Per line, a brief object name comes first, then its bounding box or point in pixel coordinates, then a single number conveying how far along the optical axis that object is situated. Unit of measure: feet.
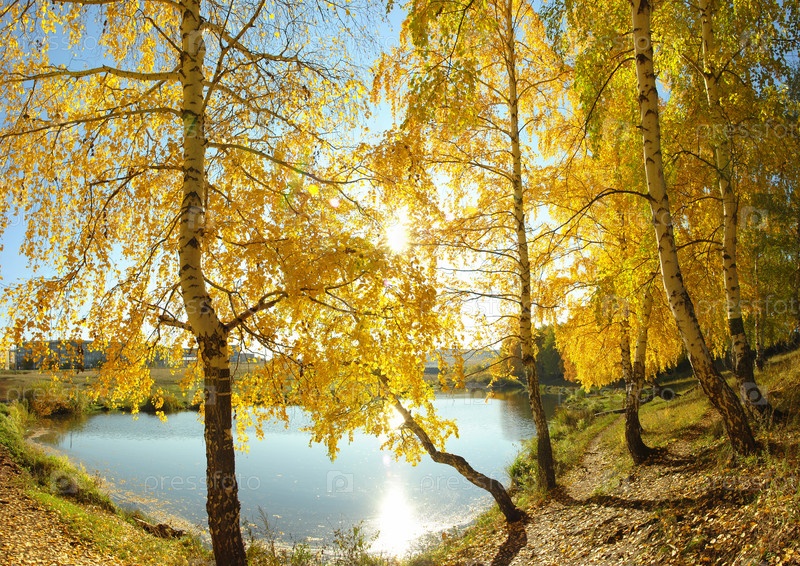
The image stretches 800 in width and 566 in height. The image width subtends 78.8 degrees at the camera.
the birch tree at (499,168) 27.76
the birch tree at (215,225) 15.87
